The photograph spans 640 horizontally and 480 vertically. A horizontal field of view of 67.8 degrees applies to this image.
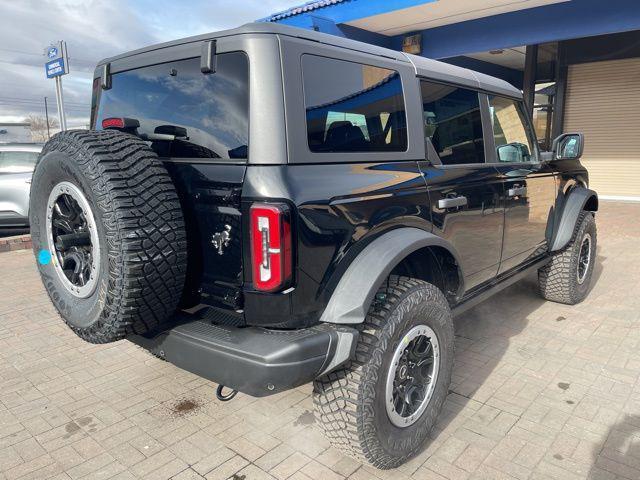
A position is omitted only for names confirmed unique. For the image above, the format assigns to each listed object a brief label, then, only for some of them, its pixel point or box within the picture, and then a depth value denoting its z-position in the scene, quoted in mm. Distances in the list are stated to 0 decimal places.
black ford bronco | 1952
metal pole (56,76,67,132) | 9047
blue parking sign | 8609
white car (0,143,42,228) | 7941
